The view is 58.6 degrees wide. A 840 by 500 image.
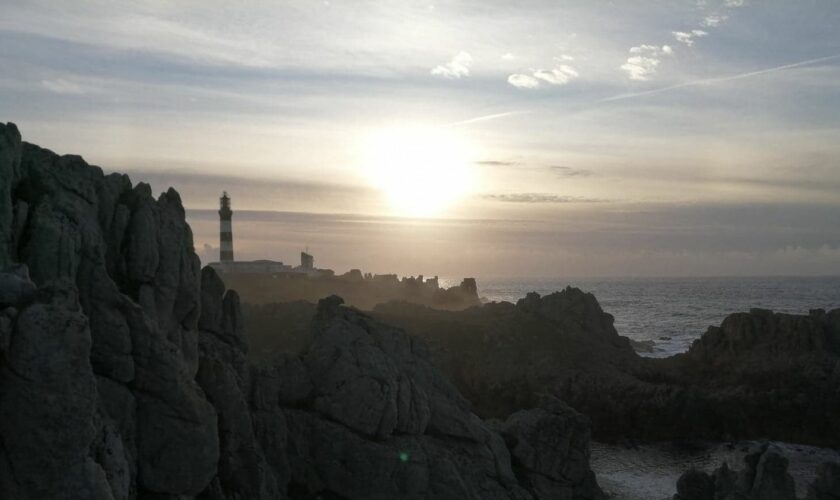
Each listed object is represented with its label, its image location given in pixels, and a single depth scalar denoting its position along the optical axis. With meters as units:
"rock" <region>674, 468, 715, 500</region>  32.78
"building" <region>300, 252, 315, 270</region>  153.27
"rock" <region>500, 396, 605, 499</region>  31.42
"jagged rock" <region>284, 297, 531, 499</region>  26.03
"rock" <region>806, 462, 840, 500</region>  30.62
